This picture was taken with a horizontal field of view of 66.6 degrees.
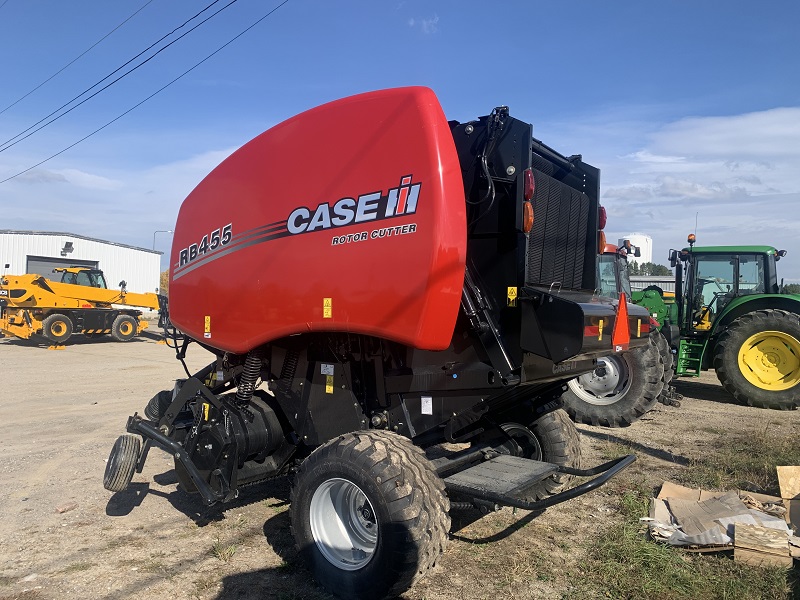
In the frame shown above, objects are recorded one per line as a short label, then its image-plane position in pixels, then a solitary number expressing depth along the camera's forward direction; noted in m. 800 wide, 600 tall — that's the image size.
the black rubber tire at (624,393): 7.91
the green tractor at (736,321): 9.90
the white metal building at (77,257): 35.12
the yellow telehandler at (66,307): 18.83
